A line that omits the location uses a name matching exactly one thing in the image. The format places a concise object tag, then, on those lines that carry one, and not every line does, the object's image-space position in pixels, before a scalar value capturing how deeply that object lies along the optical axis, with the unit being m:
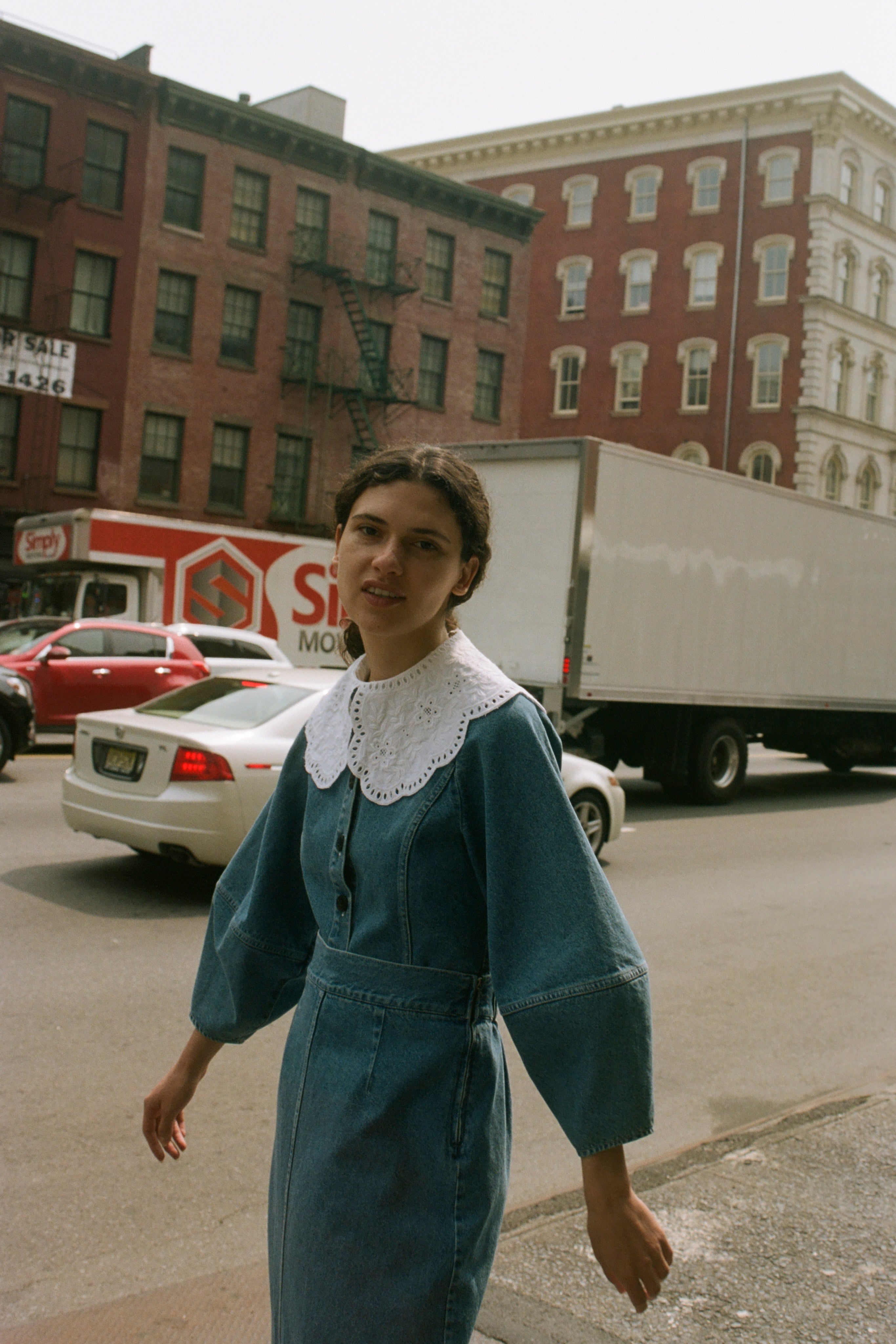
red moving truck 21.28
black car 13.10
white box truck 13.69
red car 16.09
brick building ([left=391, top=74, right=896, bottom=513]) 45.19
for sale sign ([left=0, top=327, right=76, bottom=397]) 28.28
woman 1.76
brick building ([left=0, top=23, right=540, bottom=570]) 29.05
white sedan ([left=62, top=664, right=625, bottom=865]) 8.05
